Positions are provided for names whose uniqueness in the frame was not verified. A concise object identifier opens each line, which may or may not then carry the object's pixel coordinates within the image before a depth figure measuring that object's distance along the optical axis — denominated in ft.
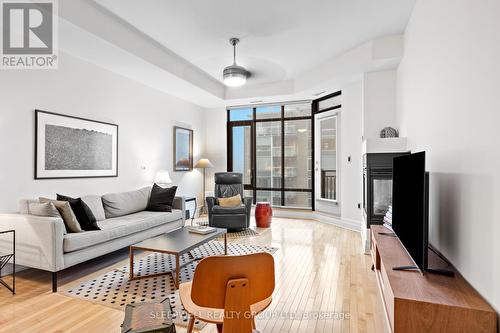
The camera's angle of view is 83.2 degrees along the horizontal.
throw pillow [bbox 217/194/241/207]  17.40
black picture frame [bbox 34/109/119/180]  11.27
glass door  19.11
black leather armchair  16.33
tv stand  4.37
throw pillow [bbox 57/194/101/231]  10.48
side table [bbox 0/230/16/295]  8.89
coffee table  9.07
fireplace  12.18
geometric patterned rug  8.13
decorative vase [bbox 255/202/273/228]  18.06
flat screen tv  5.54
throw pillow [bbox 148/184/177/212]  15.02
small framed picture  20.03
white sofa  8.95
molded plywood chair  4.51
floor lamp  21.76
